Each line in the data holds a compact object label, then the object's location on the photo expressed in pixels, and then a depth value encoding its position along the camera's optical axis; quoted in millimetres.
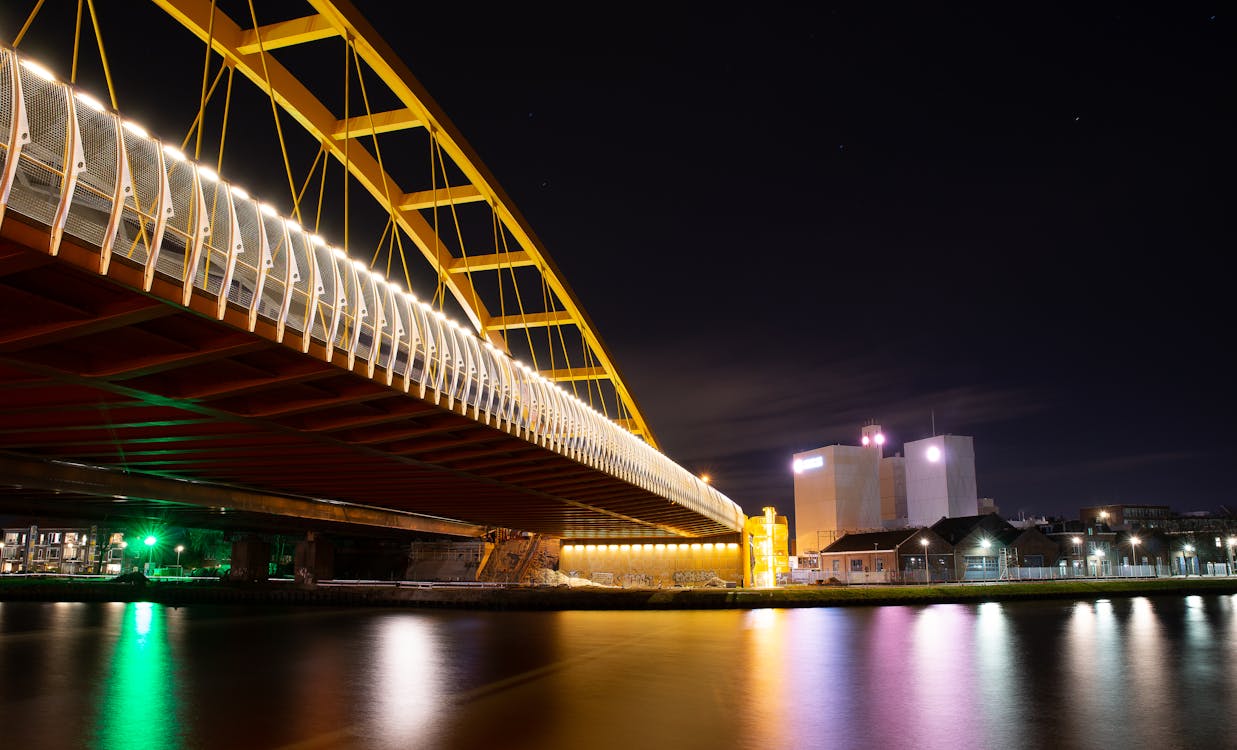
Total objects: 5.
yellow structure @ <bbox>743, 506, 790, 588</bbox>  68375
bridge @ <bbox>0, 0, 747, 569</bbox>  11688
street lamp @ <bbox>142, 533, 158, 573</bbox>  86938
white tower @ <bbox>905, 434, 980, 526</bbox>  93375
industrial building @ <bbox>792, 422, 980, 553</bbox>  94062
